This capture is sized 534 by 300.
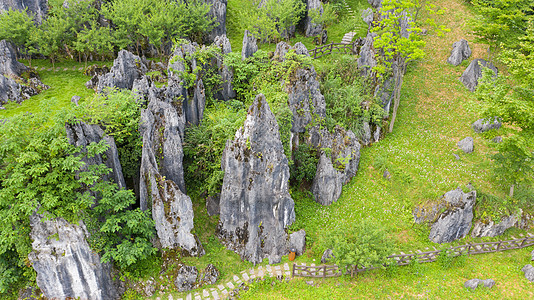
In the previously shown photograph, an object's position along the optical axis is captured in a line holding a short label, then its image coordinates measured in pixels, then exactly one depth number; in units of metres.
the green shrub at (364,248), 19.10
